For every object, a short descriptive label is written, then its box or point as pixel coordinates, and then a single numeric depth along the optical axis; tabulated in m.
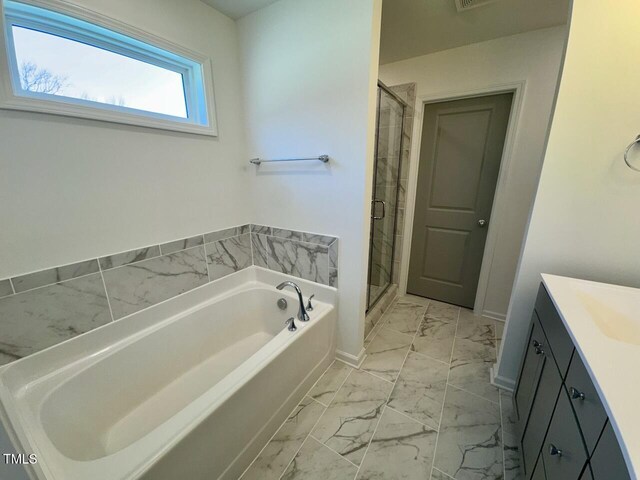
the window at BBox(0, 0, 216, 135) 1.09
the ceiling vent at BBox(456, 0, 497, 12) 1.50
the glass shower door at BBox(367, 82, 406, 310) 2.06
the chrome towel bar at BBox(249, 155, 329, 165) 1.56
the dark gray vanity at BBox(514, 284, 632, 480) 0.57
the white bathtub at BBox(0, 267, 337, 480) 0.88
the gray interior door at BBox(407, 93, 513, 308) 2.14
